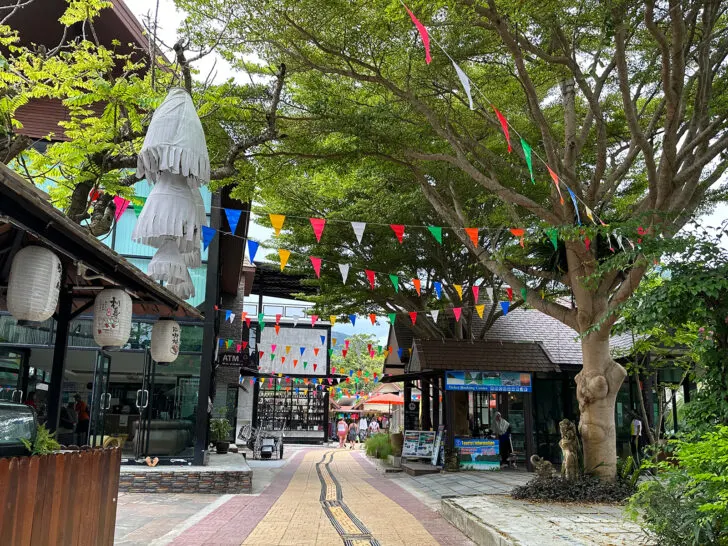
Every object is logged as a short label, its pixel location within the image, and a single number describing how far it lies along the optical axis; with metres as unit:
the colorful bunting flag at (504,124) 7.45
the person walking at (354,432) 35.88
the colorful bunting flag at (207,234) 11.76
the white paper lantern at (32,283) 4.64
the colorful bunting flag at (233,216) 10.73
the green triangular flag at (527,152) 8.52
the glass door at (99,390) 9.46
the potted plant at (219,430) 17.70
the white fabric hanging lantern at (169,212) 6.17
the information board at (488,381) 15.26
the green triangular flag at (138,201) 9.63
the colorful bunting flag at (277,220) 10.46
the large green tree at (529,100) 8.53
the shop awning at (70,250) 4.00
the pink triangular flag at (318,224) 10.60
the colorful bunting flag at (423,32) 6.16
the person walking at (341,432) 32.45
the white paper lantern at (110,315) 6.11
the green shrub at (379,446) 20.22
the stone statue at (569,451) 9.93
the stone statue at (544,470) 9.95
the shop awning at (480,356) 15.28
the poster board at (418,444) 17.03
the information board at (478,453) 15.35
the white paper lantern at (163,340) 7.67
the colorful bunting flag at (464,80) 6.66
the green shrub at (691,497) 4.65
